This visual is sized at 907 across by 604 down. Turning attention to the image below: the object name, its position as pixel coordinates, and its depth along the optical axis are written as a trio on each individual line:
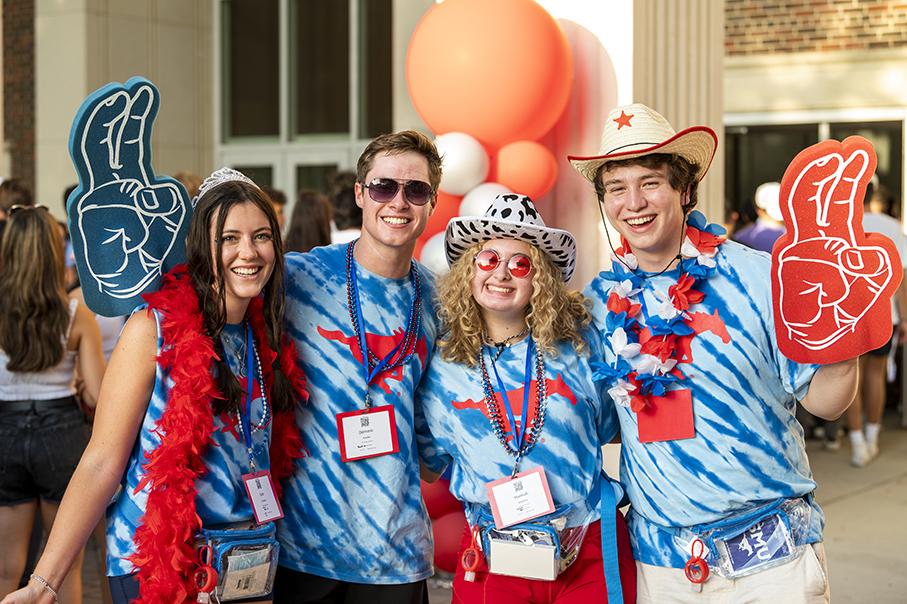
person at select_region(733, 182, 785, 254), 6.28
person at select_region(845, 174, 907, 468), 6.40
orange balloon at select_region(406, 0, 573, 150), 3.55
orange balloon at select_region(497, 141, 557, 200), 3.73
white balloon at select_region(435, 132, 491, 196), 3.61
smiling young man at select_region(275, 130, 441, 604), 2.34
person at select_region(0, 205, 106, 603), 3.35
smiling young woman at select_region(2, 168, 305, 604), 1.99
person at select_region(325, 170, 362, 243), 4.57
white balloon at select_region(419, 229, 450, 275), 3.59
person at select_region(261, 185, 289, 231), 5.20
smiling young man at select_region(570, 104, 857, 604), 2.10
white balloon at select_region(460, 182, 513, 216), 3.61
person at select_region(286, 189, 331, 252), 4.64
